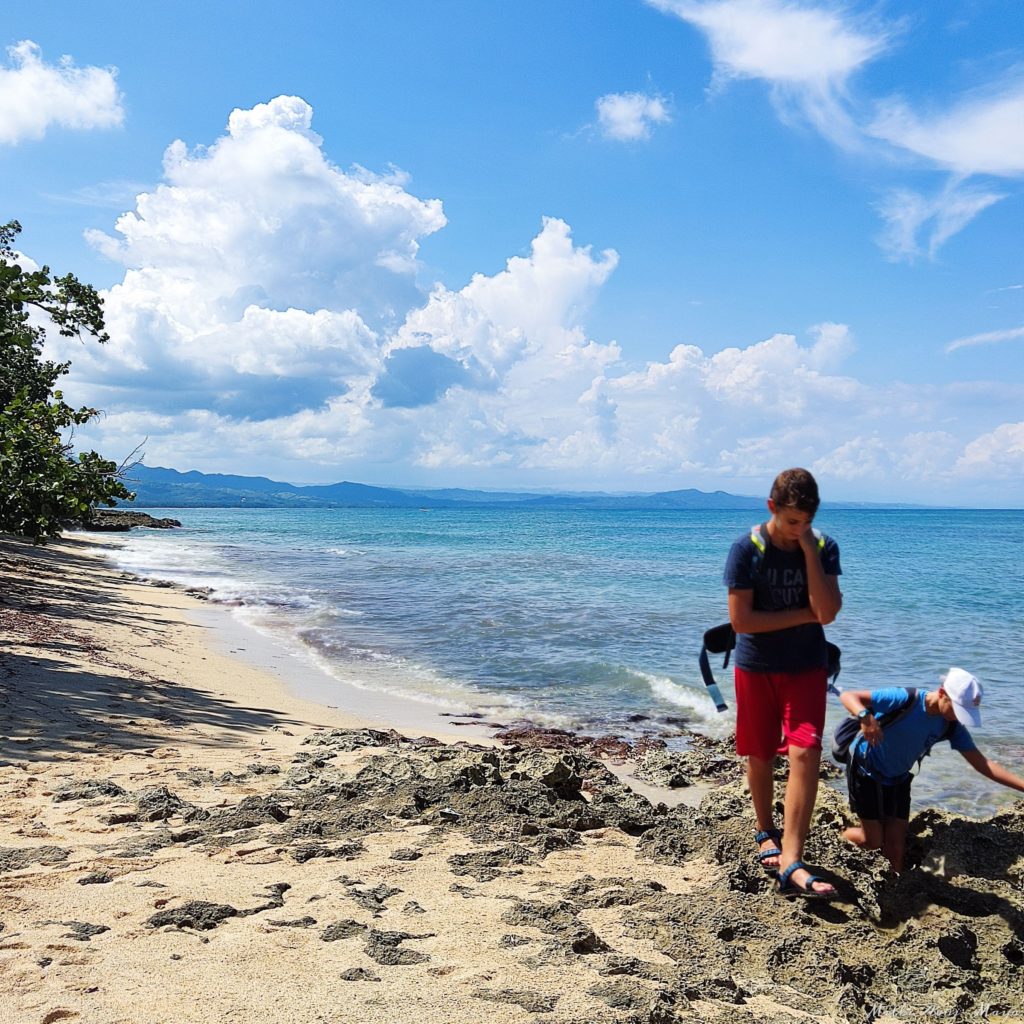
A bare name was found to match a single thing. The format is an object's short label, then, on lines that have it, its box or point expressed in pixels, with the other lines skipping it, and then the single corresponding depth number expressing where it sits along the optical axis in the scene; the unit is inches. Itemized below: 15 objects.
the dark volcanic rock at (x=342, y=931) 144.1
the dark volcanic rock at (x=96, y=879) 162.2
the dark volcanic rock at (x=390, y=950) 136.6
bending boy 161.0
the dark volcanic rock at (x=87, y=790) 215.6
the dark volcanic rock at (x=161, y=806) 204.7
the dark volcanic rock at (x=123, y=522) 2170.3
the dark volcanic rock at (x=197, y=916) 146.3
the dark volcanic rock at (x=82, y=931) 139.0
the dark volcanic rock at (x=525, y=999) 123.1
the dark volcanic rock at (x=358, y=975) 129.7
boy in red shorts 151.3
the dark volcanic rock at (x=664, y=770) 291.7
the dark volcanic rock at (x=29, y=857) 169.5
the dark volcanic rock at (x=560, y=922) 143.0
